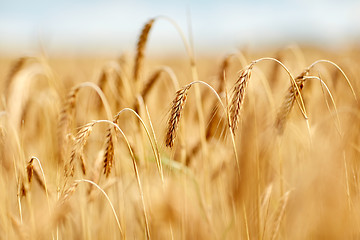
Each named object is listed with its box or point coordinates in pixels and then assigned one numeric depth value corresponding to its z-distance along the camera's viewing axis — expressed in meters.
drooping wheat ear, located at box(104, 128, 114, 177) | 1.39
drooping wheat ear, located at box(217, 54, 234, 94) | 1.64
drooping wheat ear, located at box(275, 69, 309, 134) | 1.40
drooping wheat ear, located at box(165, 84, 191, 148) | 1.36
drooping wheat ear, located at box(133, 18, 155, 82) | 1.59
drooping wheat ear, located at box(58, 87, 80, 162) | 1.50
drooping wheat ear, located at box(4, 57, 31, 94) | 1.79
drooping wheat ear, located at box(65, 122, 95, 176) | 1.37
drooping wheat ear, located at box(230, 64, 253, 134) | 1.36
